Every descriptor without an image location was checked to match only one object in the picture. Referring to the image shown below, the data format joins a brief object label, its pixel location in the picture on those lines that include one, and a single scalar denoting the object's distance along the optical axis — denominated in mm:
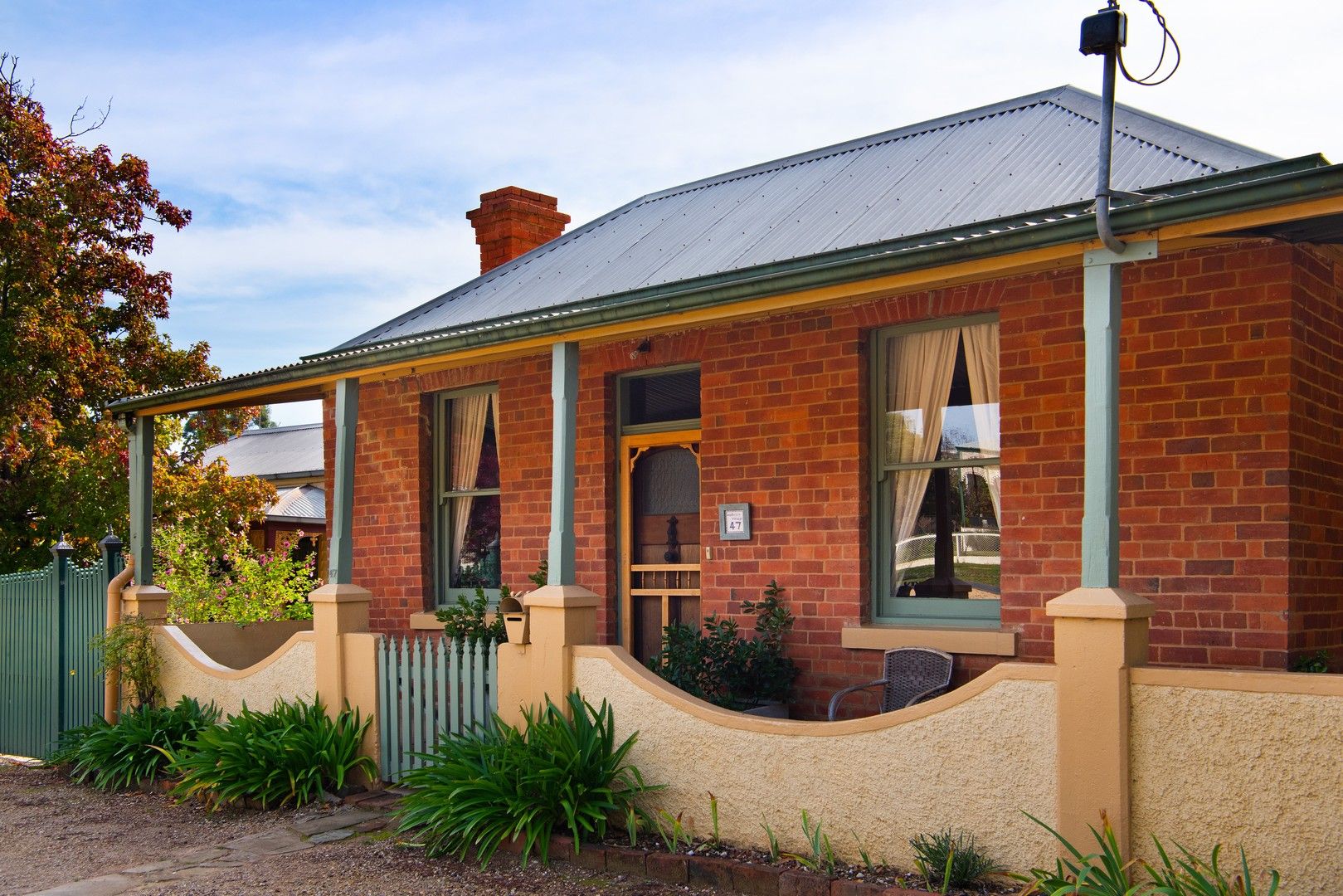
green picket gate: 7777
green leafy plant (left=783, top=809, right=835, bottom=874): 5883
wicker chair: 7336
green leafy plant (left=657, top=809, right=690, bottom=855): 6414
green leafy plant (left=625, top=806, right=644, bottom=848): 6502
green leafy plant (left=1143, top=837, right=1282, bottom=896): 4707
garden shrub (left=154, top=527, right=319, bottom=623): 12070
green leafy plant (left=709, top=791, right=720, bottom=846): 6375
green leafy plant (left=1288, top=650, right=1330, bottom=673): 6391
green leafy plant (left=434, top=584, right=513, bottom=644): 8937
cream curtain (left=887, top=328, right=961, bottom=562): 7840
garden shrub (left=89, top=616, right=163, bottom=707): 10094
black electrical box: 5402
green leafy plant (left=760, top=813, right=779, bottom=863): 6105
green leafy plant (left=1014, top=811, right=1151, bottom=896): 4938
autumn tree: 14602
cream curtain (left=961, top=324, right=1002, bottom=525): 7613
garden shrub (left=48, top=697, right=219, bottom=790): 9383
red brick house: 6418
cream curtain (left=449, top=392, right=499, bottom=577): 10523
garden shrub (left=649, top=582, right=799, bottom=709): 7996
